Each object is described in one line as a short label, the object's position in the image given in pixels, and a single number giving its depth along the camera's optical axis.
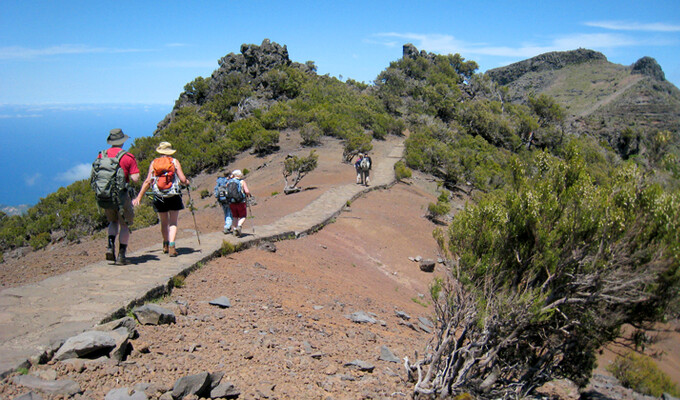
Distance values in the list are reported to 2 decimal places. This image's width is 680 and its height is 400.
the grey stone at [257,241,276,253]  8.57
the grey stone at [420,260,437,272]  11.59
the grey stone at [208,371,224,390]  3.63
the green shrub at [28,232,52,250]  17.27
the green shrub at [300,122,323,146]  28.67
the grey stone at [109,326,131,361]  3.70
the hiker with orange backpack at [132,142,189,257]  6.52
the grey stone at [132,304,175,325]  4.54
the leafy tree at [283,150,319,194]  18.80
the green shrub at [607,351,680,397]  8.05
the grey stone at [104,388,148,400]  3.13
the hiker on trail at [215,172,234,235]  8.69
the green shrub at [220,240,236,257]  7.57
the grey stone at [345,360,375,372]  4.97
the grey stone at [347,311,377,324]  6.63
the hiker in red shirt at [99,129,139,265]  5.97
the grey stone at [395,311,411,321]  7.71
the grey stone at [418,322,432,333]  7.65
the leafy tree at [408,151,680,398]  4.91
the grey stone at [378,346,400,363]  5.59
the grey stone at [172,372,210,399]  3.40
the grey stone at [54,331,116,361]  3.55
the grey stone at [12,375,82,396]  3.07
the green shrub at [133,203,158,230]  14.89
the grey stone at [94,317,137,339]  4.08
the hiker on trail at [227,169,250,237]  8.55
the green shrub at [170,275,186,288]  5.76
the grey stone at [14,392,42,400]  2.84
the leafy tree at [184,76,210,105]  45.45
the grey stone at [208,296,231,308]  5.54
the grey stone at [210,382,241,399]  3.54
